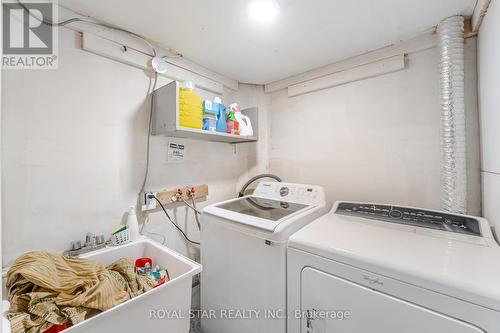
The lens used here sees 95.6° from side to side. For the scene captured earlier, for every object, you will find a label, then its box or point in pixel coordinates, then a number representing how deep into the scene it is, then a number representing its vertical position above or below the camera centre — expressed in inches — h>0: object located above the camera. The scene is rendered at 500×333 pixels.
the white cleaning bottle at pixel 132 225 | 59.6 -14.4
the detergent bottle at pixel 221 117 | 73.1 +17.1
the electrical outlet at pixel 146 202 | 64.2 -9.0
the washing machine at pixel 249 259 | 49.6 -21.6
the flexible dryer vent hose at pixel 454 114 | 54.7 +12.8
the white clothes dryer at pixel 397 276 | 32.8 -17.6
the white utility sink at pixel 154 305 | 36.5 -23.7
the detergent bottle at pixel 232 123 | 76.4 +15.7
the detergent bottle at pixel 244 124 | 79.7 +16.4
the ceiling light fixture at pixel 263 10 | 51.4 +37.5
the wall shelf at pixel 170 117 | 59.5 +14.6
